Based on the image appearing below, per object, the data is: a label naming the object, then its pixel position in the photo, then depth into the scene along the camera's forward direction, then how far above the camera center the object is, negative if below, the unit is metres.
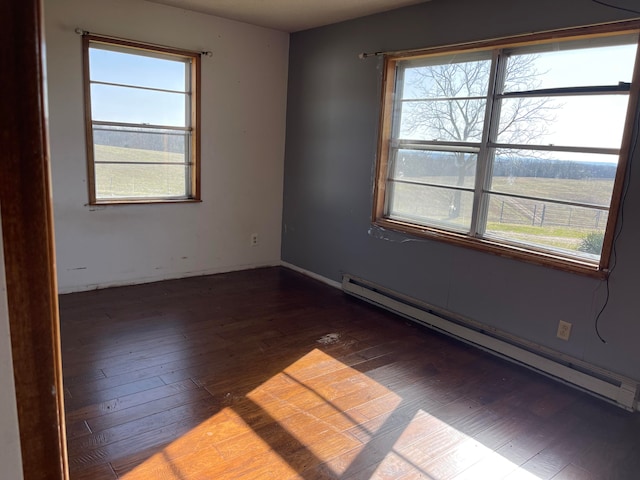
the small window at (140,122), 3.77 +0.19
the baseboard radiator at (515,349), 2.58 -1.13
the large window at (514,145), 2.63 +0.14
